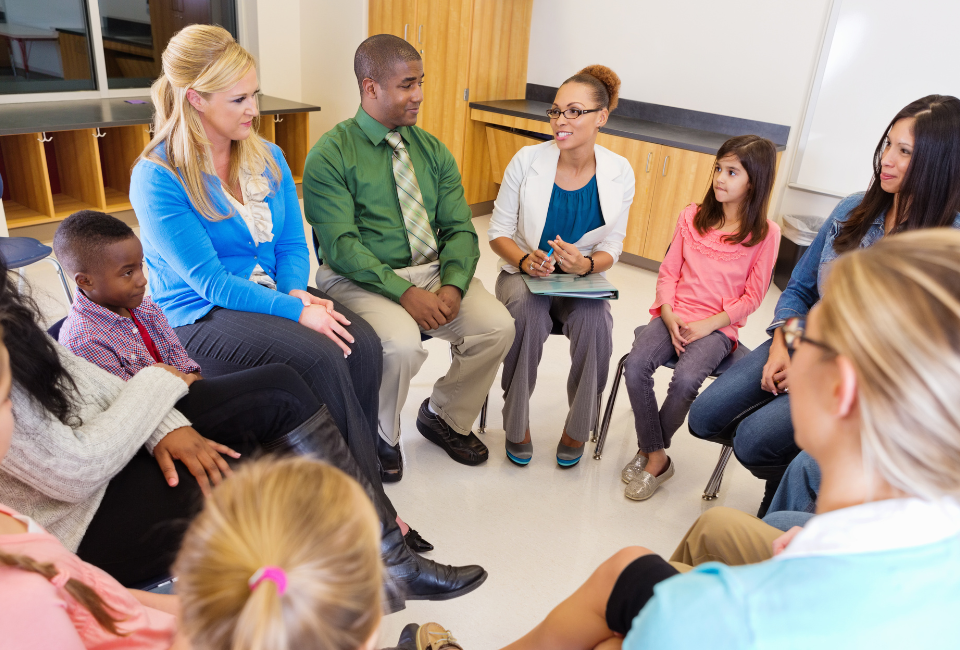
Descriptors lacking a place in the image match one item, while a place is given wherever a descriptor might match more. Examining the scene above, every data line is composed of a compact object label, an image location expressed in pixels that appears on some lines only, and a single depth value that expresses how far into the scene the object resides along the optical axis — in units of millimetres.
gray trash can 3682
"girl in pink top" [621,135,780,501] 2092
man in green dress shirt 2092
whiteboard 3301
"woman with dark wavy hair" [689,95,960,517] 1706
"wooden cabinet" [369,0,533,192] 4238
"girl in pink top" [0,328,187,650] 728
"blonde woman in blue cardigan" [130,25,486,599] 1726
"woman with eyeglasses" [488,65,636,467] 2223
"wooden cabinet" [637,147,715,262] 3668
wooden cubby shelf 3541
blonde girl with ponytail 621
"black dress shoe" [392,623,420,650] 1377
